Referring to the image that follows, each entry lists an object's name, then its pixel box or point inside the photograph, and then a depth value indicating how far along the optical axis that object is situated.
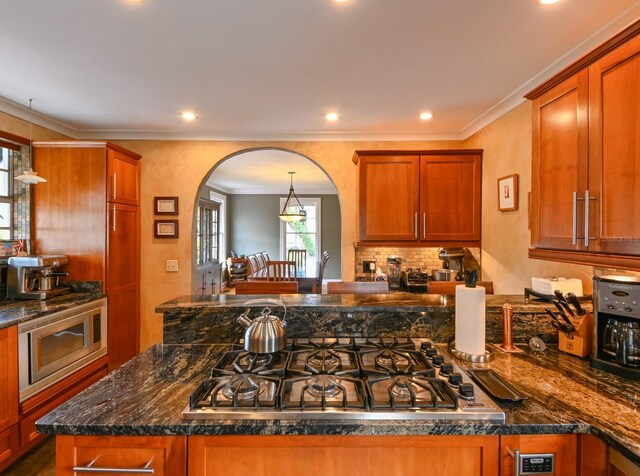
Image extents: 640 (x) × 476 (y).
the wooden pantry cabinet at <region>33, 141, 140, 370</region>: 2.87
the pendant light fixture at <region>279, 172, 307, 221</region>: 5.86
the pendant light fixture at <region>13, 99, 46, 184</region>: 2.42
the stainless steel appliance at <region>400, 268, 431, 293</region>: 3.16
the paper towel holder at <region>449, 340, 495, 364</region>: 1.32
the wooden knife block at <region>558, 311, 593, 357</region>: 1.38
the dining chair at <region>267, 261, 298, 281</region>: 4.28
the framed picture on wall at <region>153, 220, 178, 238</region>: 3.51
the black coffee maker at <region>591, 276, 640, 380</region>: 1.19
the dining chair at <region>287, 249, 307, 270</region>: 7.88
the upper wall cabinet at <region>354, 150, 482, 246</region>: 3.08
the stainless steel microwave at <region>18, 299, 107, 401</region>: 2.08
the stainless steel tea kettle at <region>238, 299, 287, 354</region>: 1.23
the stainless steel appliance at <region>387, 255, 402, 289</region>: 3.40
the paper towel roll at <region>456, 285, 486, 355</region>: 1.35
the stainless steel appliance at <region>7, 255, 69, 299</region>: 2.51
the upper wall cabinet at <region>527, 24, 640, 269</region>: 1.08
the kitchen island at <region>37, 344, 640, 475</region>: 0.89
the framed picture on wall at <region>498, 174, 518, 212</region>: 2.61
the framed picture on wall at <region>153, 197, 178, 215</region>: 3.51
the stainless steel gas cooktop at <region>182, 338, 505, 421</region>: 0.92
